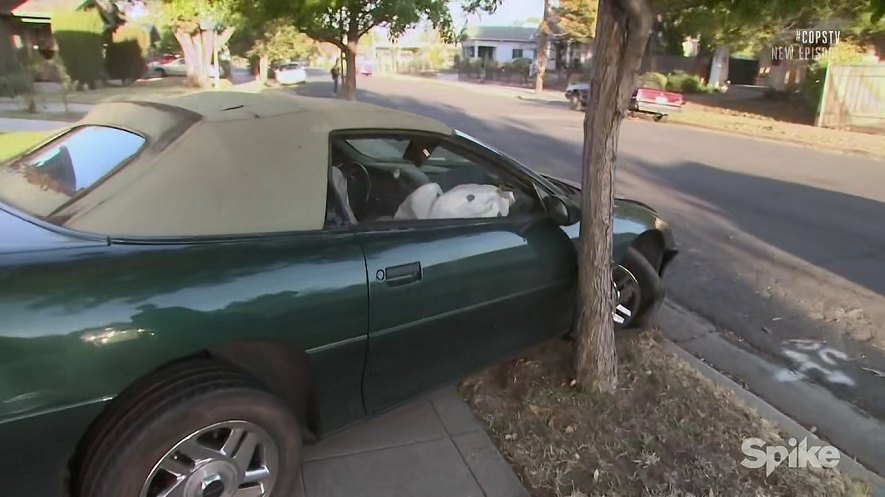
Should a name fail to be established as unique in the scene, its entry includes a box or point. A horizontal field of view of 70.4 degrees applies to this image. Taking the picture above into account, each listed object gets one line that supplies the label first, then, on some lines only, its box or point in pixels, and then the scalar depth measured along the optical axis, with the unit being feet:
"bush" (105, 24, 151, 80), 107.45
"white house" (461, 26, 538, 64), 219.41
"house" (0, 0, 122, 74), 81.88
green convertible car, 6.11
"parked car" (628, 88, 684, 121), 71.82
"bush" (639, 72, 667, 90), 84.43
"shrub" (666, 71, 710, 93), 99.09
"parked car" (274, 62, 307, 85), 148.07
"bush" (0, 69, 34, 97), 58.23
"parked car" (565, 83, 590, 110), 81.33
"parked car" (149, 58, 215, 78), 148.58
